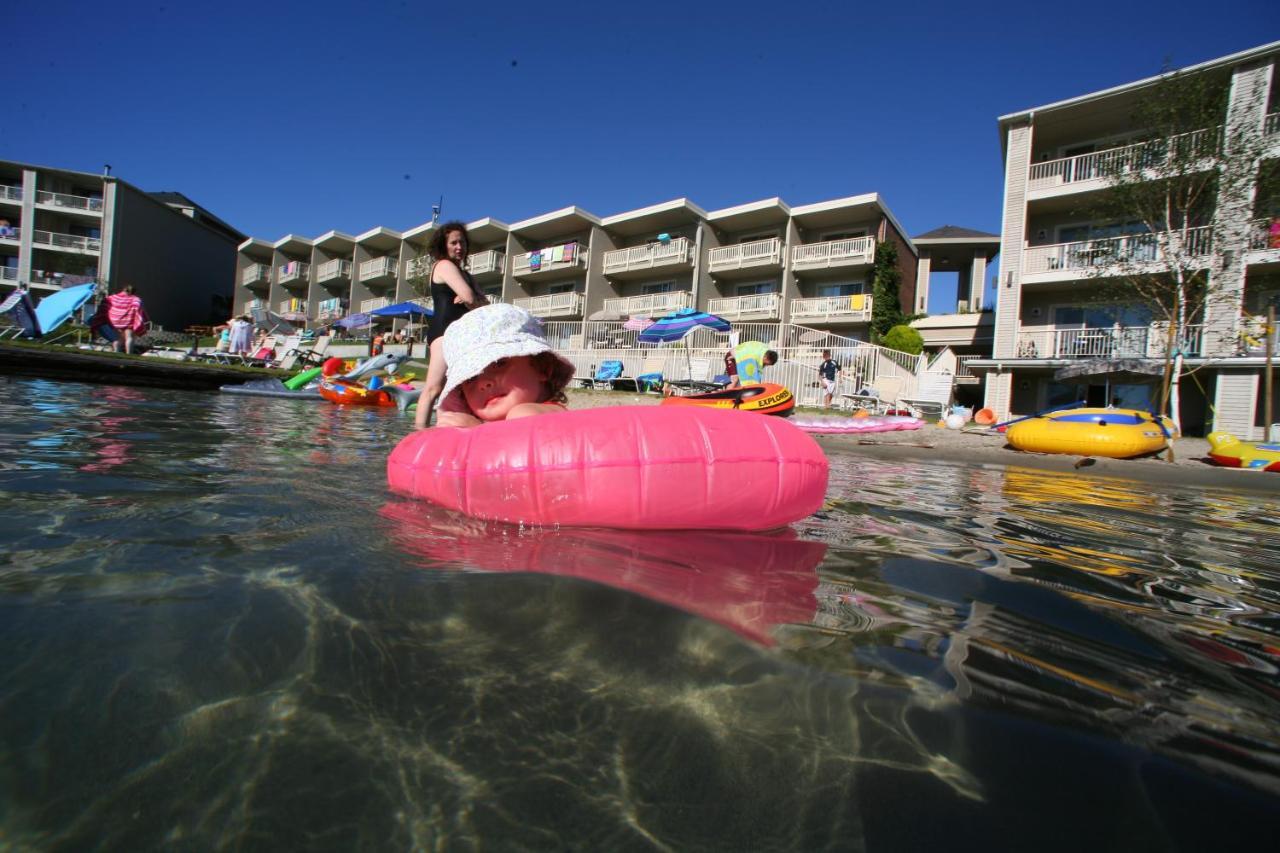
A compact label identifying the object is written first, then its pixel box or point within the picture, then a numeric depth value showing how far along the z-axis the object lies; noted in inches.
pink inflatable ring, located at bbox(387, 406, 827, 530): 82.7
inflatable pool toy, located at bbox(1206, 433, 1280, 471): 273.3
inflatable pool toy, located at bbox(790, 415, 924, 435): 426.6
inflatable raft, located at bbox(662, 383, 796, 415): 392.8
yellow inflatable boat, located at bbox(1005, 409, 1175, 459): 320.8
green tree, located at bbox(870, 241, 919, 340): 872.3
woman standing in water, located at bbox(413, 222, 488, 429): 149.3
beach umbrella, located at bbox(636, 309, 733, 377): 647.8
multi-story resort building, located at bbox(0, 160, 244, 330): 1379.2
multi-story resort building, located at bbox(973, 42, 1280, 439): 538.6
